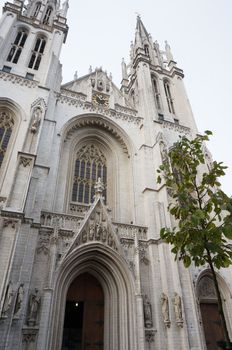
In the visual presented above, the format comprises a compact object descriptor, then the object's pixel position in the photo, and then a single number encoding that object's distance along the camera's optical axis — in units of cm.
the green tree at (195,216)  565
